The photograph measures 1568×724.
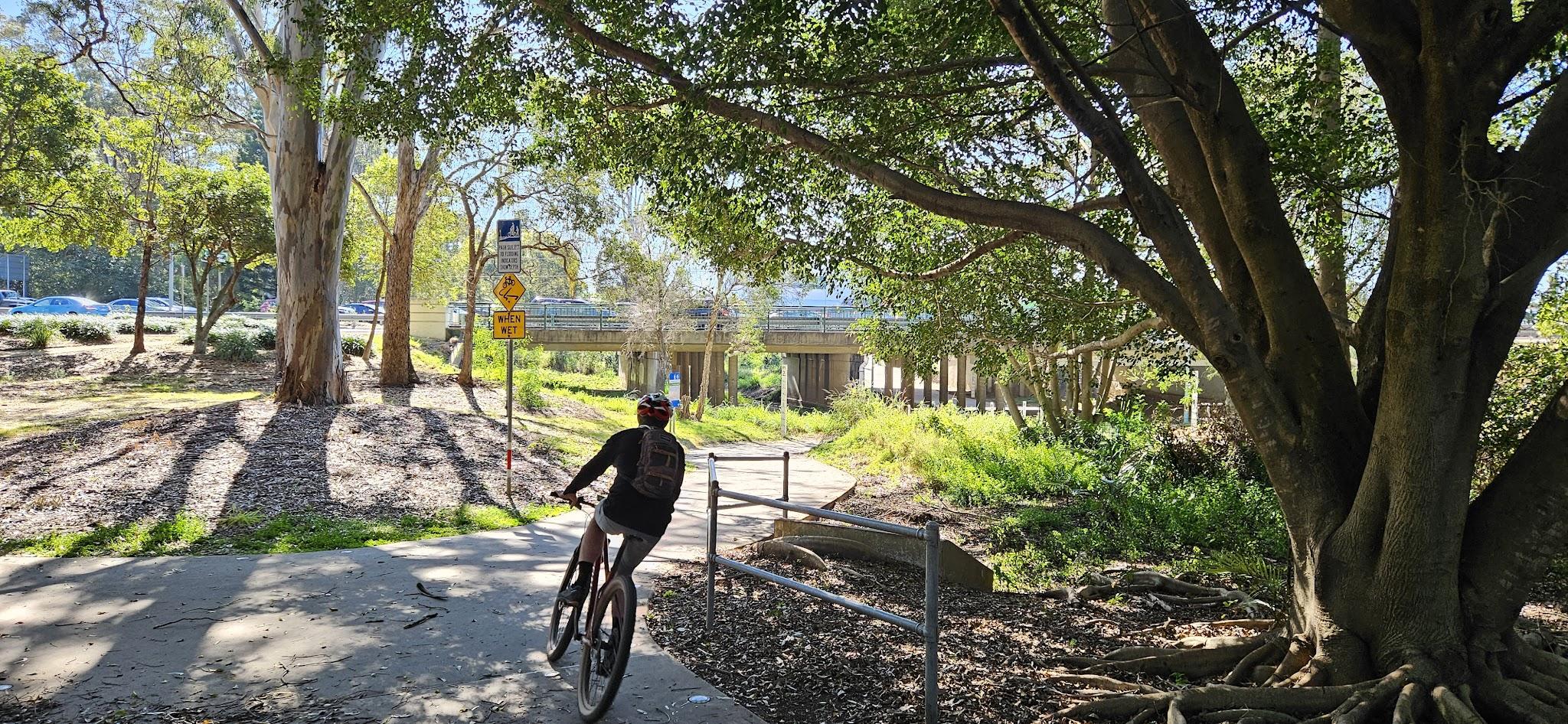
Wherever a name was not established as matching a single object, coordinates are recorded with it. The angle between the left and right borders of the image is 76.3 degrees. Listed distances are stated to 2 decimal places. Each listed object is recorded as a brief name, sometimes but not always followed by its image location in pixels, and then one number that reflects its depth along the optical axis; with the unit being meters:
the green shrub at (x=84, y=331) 26.80
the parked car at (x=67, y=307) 49.62
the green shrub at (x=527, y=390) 24.38
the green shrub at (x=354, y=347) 30.05
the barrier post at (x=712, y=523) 6.45
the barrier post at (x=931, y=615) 4.46
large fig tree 4.62
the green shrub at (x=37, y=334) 24.72
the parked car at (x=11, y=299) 51.32
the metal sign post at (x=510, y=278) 12.27
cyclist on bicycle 5.27
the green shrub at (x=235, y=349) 24.86
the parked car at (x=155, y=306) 56.12
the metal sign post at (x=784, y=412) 30.27
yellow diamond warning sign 12.36
